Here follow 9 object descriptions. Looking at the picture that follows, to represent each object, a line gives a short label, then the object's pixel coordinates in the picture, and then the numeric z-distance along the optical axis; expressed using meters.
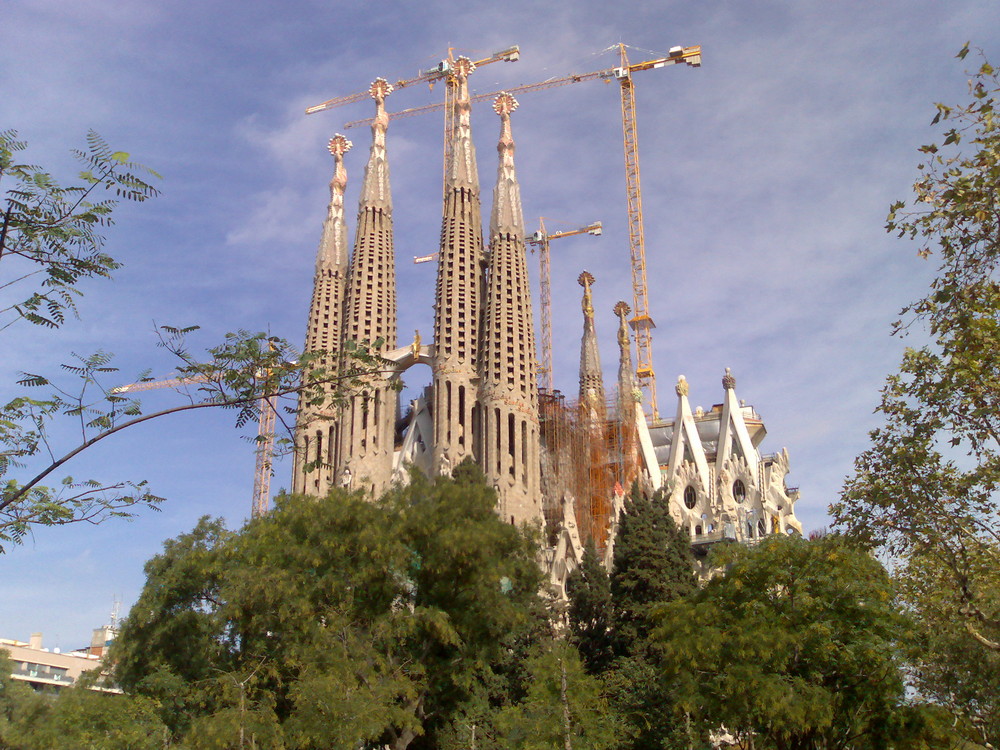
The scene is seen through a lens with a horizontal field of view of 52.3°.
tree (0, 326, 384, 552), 7.69
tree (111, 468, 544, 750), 19.28
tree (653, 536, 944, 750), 17.05
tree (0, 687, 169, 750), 22.33
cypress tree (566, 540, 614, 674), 26.16
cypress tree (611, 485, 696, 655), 25.47
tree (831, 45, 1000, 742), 10.38
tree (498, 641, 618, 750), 17.66
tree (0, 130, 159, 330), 7.46
